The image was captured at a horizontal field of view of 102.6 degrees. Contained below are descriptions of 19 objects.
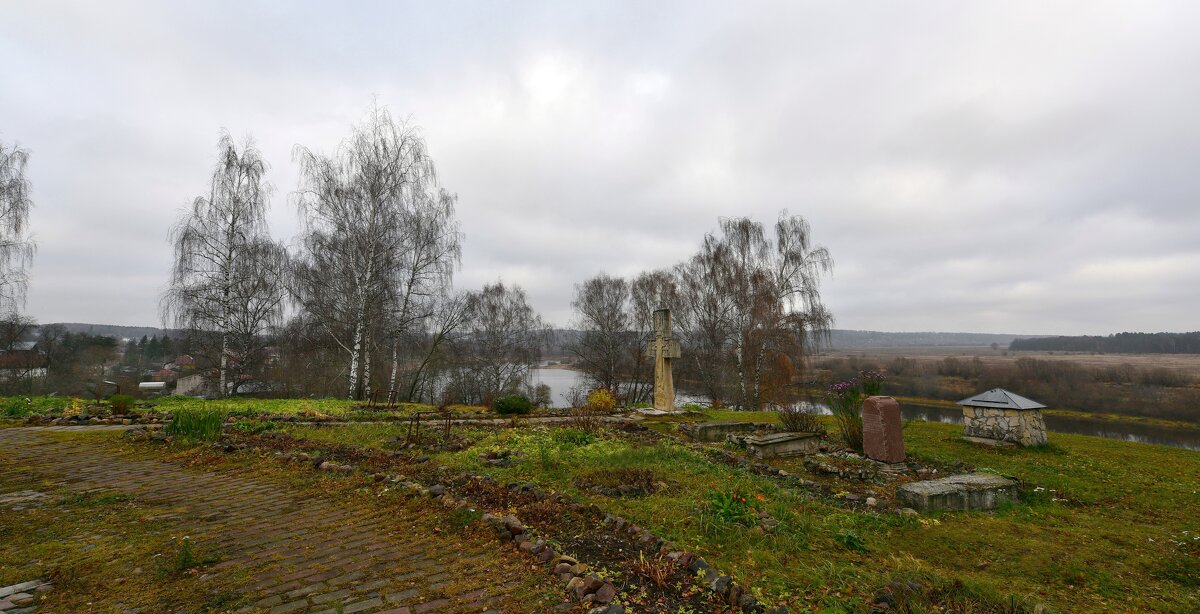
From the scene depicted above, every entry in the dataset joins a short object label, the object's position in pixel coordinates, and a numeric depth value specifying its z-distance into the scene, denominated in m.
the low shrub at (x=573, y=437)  8.06
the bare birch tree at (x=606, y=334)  28.03
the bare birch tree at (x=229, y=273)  16.08
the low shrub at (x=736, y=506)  4.18
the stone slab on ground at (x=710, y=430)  9.98
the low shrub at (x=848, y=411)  8.54
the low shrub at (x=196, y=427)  7.37
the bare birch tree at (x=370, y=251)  15.87
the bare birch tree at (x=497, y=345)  28.25
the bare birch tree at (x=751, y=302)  19.41
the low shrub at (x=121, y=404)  10.20
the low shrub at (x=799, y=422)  9.66
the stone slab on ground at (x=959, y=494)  5.11
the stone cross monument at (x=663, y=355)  14.00
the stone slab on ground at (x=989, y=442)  8.68
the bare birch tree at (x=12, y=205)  13.62
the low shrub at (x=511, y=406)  13.09
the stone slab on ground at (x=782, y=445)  8.28
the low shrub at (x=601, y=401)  14.01
